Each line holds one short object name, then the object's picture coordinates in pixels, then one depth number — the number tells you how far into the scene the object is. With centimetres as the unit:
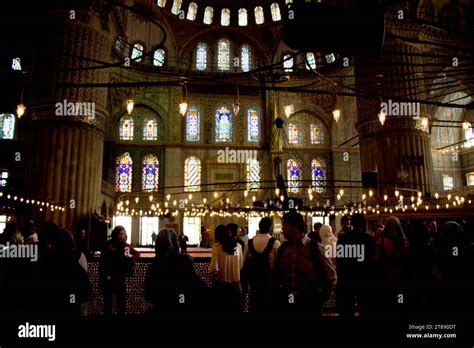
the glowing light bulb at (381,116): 860
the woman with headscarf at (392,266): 395
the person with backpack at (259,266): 428
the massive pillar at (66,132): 1280
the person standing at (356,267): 392
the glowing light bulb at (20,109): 817
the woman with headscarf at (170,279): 300
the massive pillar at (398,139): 1440
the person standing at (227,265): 432
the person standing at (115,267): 440
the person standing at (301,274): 294
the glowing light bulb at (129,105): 748
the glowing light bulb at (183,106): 644
